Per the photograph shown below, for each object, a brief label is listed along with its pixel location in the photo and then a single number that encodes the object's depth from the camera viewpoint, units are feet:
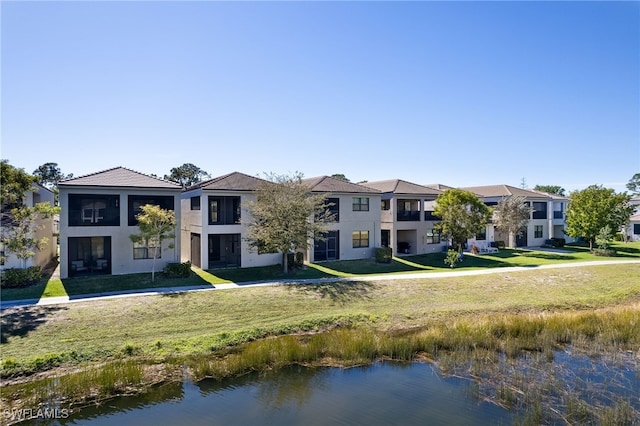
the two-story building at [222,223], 84.89
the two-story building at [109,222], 73.77
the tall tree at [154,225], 71.26
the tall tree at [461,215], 101.76
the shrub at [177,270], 75.61
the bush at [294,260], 85.87
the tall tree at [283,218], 77.61
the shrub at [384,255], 98.07
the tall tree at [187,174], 210.18
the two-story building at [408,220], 111.45
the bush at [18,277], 63.77
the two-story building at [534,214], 133.80
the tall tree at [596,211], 117.29
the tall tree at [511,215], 119.75
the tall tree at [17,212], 56.54
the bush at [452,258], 96.10
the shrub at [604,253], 114.93
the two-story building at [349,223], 99.66
